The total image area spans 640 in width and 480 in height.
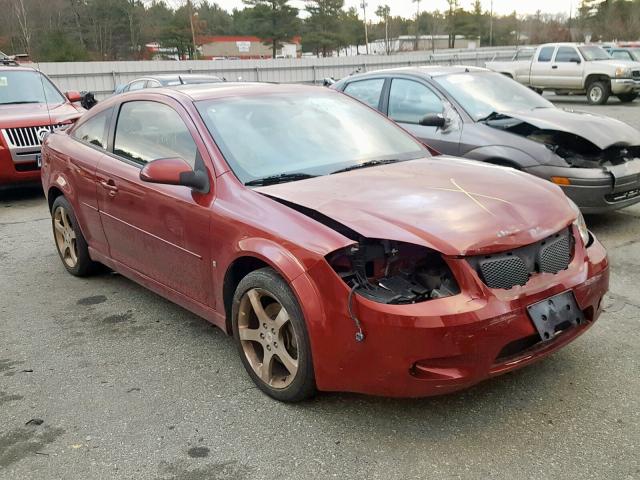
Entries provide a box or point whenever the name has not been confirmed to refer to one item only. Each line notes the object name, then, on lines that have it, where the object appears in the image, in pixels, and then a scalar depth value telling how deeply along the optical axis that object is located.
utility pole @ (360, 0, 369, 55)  59.01
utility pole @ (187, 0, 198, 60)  54.16
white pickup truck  18.56
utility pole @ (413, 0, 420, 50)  78.52
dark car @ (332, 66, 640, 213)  5.66
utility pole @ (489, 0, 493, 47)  70.62
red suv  8.17
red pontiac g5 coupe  2.63
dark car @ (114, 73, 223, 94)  12.20
